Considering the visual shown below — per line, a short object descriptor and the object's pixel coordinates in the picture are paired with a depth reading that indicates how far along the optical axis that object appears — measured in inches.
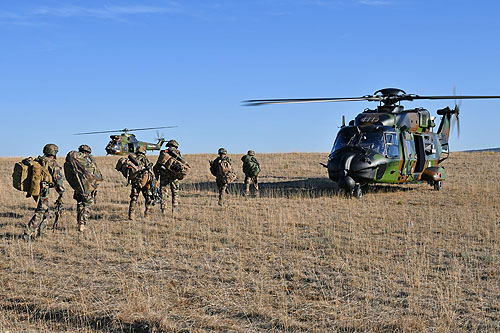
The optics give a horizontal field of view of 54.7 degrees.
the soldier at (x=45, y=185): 351.9
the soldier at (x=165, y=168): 466.9
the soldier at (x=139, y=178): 427.8
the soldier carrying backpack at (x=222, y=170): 538.0
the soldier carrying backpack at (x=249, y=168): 642.8
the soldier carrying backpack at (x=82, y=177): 382.0
